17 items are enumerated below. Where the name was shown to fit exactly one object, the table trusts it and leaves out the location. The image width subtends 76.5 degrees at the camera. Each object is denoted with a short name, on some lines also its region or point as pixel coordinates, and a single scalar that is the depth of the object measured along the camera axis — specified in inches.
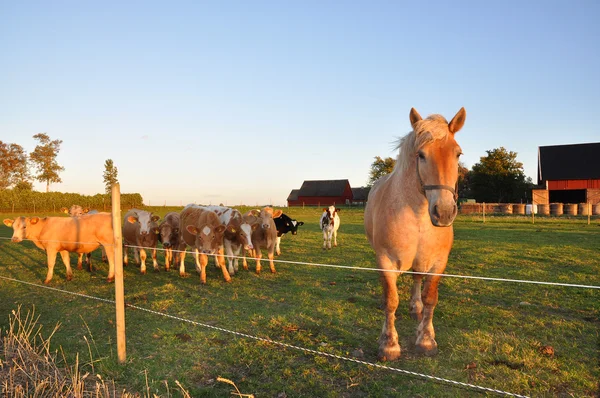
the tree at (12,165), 2272.4
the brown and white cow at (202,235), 354.0
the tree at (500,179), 1840.6
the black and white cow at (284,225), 556.8
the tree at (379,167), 2550.2
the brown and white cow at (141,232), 405.1
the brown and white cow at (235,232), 389.1
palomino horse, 140.2
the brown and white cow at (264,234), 408.8
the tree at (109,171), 2549.2
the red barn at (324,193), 2930.6
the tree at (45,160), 2363.3
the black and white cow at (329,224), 577.2
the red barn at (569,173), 1473.9
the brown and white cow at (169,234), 414.6
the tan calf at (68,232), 380.5
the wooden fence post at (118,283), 175.3
